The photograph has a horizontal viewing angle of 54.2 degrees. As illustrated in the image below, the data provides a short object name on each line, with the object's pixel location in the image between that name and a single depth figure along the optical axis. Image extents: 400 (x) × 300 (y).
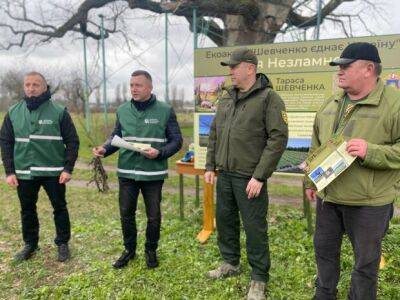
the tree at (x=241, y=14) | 10.23
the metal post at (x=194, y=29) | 6.67
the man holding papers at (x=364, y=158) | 2.45
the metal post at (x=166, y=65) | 11.60
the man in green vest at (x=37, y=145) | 3.96
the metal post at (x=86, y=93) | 14.37
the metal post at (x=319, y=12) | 8.27
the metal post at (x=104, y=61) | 13.78
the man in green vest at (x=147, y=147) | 3.71
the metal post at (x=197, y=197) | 6.03
